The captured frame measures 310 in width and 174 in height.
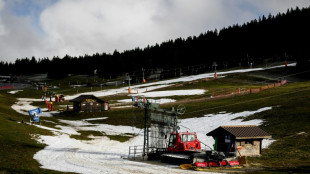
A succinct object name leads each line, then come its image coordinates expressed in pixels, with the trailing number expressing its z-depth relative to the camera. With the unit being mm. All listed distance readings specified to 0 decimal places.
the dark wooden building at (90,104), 93125
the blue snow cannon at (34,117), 62653
